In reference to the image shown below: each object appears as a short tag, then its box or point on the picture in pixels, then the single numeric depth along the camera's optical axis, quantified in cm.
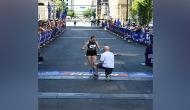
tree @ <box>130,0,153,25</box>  5538
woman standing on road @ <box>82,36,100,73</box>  1984
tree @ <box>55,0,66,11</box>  11044
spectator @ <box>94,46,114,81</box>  1903
